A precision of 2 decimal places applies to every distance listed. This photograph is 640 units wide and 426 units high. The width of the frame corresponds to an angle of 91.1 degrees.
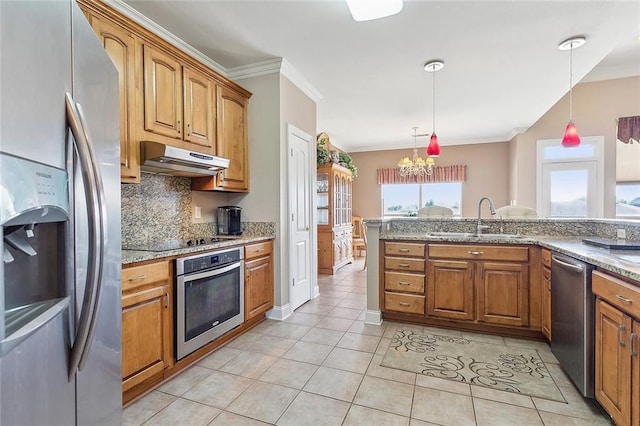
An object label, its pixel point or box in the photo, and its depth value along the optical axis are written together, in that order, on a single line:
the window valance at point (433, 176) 7.35
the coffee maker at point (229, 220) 3.35
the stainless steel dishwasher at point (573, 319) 1.81
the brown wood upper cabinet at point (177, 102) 2.38
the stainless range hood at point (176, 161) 2.28
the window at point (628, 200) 5.29
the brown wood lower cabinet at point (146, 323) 1.81
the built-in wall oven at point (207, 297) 2.21
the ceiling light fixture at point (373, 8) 2.12
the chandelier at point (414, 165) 5.80
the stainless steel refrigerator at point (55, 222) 0.65
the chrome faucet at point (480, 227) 3.28
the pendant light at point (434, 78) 3.43
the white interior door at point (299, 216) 3.54
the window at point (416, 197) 7.53
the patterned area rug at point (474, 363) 2.08
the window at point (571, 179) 5.57
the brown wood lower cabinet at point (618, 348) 1.41
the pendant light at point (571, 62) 3.01
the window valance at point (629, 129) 5.28
